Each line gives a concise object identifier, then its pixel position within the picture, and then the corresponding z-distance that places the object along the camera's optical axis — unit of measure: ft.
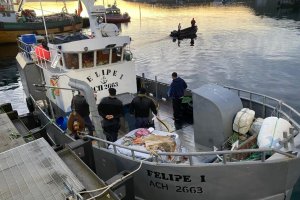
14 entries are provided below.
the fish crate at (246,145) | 24.82
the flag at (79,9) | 45.57
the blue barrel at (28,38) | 52.90
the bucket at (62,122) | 35.60
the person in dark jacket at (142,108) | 29.48
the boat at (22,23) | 145.38
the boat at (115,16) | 222.48
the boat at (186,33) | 155.13
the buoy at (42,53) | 40.42
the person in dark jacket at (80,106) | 31.07
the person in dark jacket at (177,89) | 35.60
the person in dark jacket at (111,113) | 29.09
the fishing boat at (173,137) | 22.74
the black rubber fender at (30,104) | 48.63
